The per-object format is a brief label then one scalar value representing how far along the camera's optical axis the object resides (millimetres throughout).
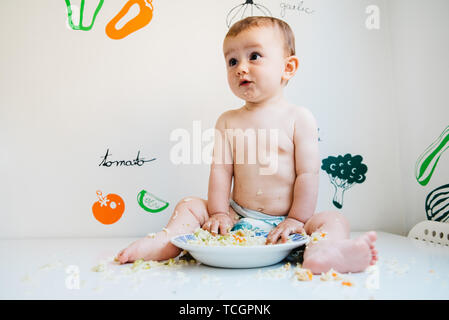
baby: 1010
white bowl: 749
